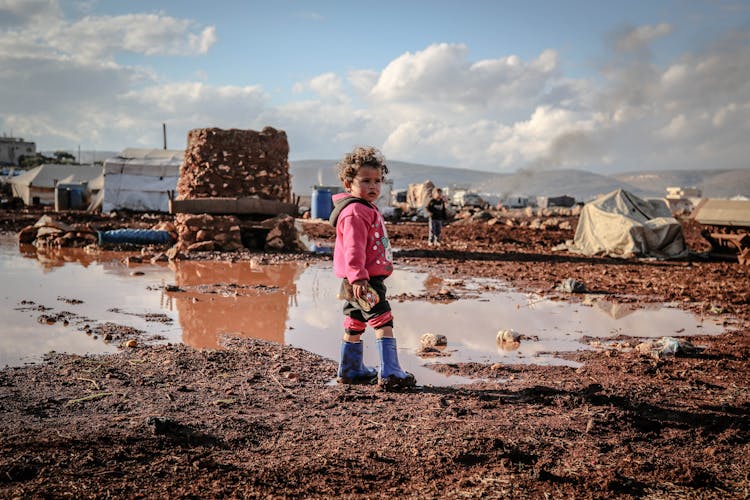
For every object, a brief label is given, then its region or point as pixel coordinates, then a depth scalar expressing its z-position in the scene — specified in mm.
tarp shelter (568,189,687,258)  16250
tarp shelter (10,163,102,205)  42406
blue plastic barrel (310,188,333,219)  30375
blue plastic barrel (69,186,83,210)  37156
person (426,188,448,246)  17188
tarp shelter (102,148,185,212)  31922
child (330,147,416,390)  4598
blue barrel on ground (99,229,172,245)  15617
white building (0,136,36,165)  102625
